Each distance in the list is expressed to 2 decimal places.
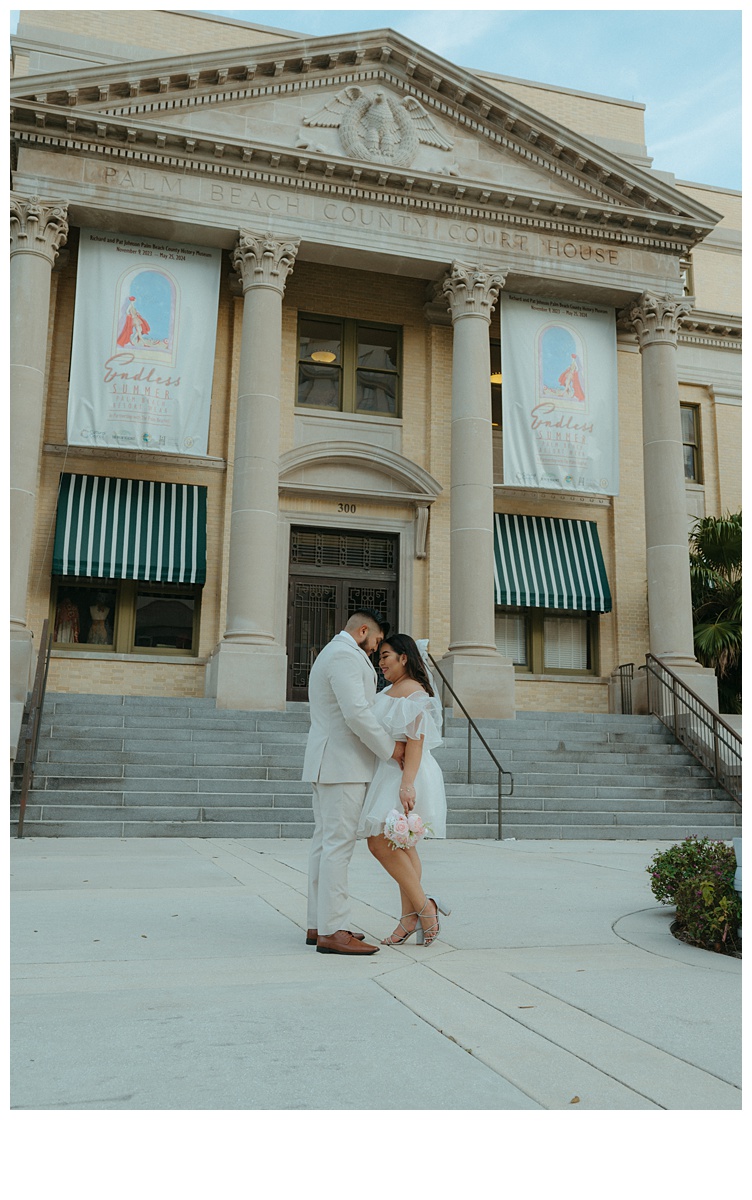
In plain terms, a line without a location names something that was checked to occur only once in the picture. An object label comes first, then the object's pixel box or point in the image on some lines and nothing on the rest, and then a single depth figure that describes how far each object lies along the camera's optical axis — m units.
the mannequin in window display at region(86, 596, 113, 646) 19.72
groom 5.45
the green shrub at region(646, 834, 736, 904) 6.21
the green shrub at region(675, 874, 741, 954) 5.86
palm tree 20.98
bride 5.66
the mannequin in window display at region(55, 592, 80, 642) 19.47
